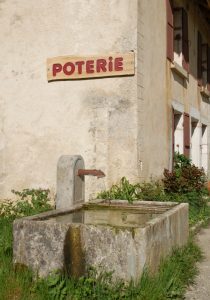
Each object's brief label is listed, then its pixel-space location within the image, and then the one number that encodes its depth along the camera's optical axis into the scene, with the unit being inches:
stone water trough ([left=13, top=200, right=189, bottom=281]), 143.1
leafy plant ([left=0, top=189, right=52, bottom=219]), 267.6
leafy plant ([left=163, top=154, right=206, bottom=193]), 296.7
